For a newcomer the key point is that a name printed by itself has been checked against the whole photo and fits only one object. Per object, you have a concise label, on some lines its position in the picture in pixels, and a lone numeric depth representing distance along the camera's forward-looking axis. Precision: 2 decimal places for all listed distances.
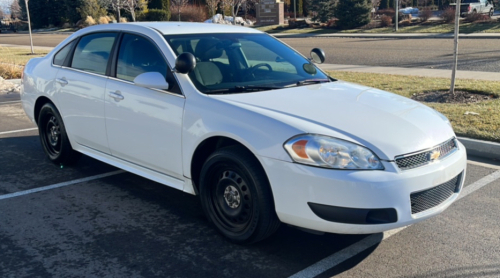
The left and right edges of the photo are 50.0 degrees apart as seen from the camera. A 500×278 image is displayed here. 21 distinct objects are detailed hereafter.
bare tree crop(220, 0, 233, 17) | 36.74
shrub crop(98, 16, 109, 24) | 49.50
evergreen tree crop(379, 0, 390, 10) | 59.06
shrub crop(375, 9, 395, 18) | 43.98
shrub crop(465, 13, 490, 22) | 32.72
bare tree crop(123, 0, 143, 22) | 33.99
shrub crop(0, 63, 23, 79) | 14.81
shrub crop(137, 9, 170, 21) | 48.19
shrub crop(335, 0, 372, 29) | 36.97
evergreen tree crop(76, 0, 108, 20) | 54.59
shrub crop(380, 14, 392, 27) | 36.44
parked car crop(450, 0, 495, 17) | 36.59
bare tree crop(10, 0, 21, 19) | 83.06
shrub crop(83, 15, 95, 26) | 50.83
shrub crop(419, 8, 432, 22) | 35.34
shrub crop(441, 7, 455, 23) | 33.28
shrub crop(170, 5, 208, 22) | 46.22
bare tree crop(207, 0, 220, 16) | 41.35
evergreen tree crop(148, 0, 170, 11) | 50.22
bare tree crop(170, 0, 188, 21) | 46.09
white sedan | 3.58
